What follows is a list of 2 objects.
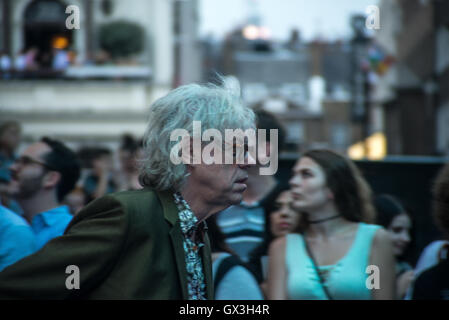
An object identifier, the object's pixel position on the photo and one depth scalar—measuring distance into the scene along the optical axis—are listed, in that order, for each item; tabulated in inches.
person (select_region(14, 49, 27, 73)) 728.3
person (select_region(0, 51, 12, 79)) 718.1
